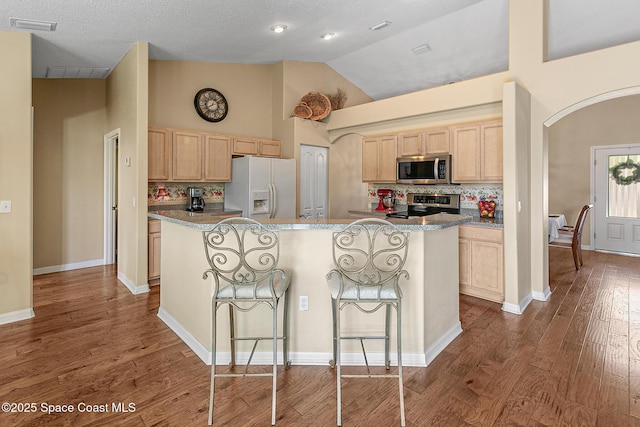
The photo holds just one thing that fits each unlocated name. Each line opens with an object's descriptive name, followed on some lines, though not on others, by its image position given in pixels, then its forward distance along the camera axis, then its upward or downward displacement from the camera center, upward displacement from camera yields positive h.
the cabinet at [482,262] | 3.78 -0.55
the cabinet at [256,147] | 5.25 +1.06
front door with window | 6.30 +0.28
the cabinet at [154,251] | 4.33 -0.46
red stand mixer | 5.64 +0.24
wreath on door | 6.26 +0.76
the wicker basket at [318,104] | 5.68 +1.81
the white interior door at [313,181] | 5.66 +0.56
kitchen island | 2.47 -0.66
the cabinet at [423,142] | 4.65 +1.00
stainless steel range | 4.93 +0.14
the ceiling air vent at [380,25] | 4.38 +2.42
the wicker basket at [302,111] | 5.54 +1.65
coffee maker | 4.95 +0.21
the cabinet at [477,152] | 4.17 +0.77
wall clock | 5.13 +1.65
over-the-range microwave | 4.61 +0.62
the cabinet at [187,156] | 4.45 +0.80
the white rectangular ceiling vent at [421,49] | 5.12 +2.47
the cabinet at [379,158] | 5.23 +0.87
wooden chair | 5.30 -0.41
